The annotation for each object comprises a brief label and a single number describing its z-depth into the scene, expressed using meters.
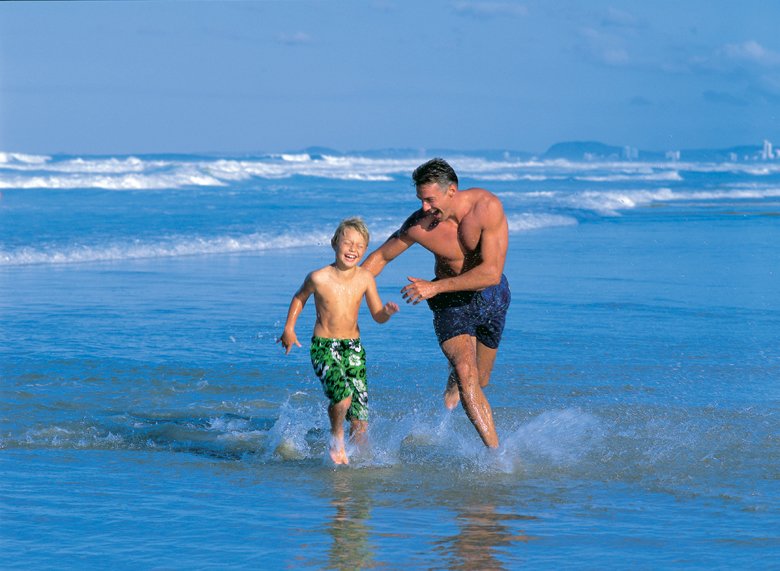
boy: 11.80
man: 11.54
